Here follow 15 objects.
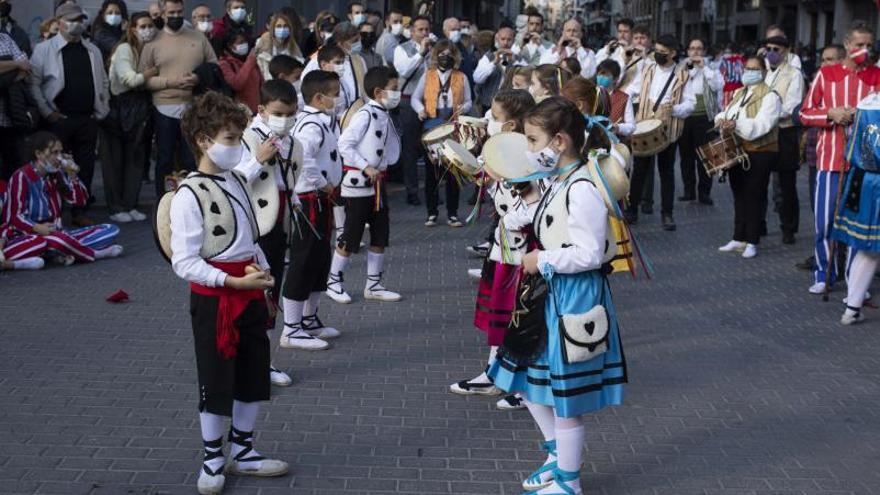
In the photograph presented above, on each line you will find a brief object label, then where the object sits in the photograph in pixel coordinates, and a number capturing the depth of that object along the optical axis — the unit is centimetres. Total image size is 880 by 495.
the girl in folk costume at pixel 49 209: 992
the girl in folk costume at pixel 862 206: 832
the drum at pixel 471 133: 852
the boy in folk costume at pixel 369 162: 859
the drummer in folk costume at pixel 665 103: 1283
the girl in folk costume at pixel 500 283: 636
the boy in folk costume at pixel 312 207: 747
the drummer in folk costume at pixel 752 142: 1108
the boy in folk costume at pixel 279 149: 650
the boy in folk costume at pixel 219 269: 487
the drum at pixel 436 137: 870
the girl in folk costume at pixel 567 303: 478
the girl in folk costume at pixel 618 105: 1148
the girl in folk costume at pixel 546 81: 796
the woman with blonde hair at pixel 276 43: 1293
